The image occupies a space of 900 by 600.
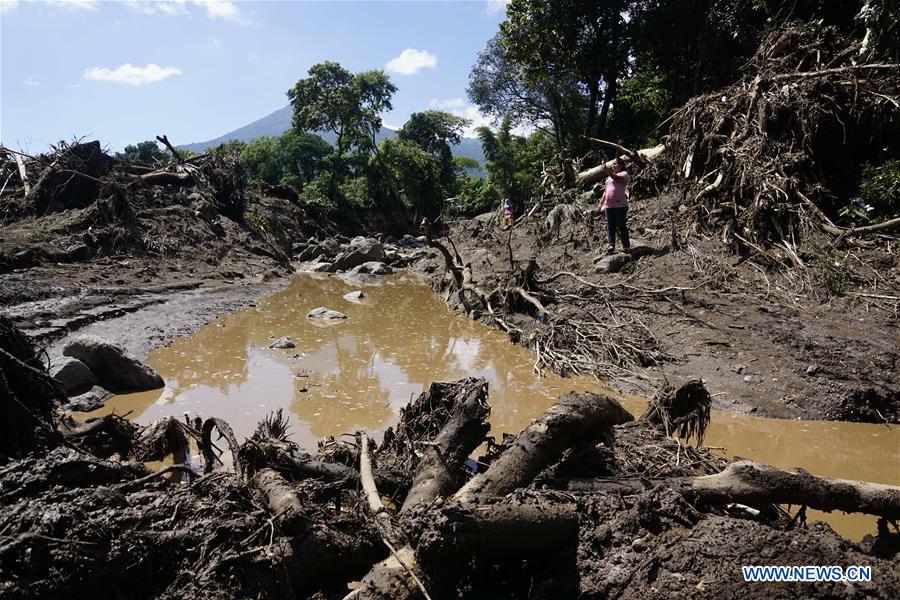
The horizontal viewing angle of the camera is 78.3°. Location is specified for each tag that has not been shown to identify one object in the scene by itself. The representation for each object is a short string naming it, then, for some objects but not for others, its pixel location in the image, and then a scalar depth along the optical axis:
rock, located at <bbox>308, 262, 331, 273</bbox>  17.56
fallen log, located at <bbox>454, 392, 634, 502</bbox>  2.96
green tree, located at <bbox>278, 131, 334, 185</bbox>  37.56
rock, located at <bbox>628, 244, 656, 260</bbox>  9.97
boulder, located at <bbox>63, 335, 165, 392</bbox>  6.21
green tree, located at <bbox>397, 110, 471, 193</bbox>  39.53
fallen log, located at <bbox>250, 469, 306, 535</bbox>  2.48
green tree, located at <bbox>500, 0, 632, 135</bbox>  18.77
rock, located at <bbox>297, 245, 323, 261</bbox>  19.61
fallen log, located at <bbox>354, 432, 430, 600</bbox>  2.18
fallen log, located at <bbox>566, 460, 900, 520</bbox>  2.83
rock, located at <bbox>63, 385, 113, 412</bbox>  5.59
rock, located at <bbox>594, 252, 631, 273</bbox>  9.91
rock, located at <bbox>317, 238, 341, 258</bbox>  19.26
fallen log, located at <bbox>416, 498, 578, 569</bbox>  2.30
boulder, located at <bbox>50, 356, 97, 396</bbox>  5.84
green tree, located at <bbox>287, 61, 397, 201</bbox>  28.66
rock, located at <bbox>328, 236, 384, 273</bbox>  17.61
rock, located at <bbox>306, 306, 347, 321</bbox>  10.48
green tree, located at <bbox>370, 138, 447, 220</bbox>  27.88
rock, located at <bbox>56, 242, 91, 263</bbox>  11.42
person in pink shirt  9.68
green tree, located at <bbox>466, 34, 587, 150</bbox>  27.03
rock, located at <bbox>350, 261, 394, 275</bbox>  16.71
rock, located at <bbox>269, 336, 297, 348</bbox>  8.41
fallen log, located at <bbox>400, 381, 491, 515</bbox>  2.96
